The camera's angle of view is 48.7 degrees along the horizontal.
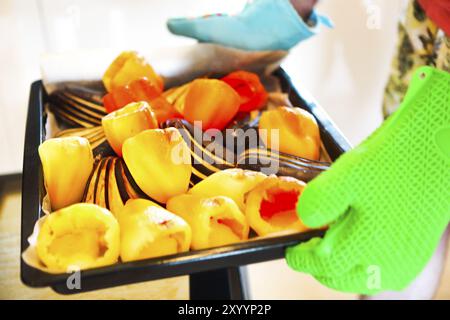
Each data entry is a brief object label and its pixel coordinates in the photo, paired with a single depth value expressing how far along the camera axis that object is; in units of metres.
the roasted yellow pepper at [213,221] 0.40
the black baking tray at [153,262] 0.36
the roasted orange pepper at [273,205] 0.42
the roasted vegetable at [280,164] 0.46
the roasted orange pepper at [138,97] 0.56
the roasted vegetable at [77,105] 0.60
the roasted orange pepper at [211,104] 0.55
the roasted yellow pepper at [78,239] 0.37
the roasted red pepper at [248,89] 0.60
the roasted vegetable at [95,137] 0.52
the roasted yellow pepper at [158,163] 0.45
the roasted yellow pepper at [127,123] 0.50
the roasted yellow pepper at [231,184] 0.44
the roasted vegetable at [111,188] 0.45
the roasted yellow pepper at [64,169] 0.46
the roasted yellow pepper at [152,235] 0.39
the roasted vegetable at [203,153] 0.48
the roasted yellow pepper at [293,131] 0.51
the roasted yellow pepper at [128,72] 0.62
